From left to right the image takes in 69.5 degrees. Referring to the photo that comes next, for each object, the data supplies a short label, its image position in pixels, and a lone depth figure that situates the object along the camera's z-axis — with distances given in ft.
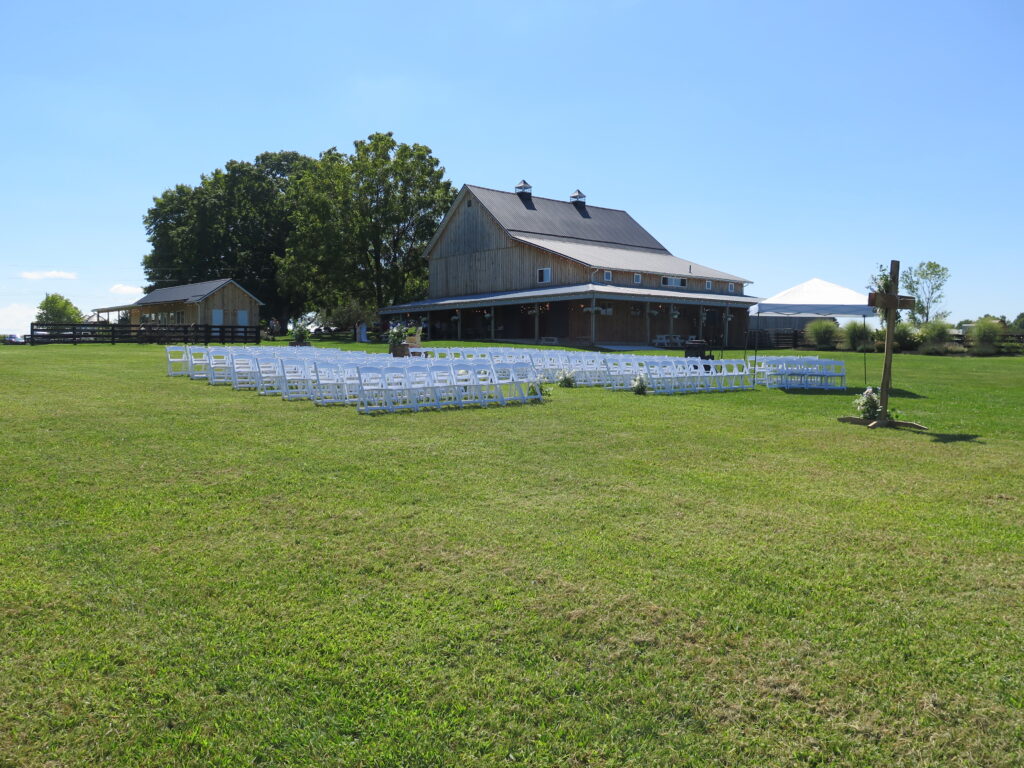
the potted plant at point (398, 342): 74.46
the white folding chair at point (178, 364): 64.66
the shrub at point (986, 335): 131.34
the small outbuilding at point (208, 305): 173.68
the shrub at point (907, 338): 132.57
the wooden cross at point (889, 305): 36.29
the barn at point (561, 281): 128.88
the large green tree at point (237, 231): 213.87
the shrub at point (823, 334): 140.46
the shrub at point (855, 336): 132.26
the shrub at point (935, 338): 130.21
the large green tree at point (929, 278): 249.14
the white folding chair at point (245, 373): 52.54
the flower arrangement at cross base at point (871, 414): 38.17
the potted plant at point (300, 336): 108.27
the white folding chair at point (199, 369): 60.59
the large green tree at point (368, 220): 173.99
